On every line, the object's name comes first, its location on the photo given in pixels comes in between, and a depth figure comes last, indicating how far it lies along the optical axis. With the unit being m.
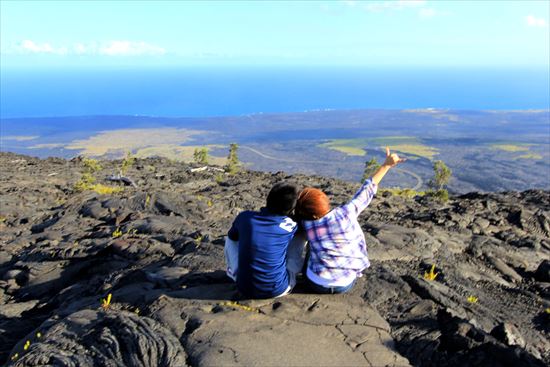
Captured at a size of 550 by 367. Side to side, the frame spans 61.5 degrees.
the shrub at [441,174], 50.59
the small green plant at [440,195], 28.34
